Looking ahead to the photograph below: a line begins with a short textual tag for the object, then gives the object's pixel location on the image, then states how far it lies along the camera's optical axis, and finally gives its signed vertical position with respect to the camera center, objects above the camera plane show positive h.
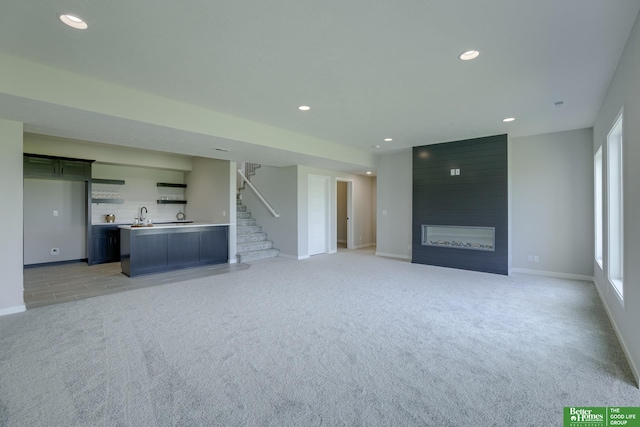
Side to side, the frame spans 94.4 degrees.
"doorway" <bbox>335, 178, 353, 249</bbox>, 10.27 +0.03
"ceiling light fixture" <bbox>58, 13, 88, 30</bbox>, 2.17 +1.46
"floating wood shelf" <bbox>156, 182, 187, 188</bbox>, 8.23 +0.88
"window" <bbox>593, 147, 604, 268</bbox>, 4.74 +0.25
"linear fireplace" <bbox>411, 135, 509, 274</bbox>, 5.66 +0.23
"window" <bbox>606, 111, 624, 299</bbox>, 3.45 +0.05
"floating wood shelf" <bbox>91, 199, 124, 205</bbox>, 7.24 +0.37
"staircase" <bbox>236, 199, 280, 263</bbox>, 7.30 -0.67
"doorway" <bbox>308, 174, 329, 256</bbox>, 7.96 +0.05
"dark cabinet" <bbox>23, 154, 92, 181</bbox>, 6.02 +1.02
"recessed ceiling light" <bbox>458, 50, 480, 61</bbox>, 2.69 +1.49
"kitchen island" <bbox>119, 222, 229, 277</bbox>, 5.55 -0.64
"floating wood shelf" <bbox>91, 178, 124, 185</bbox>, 7.17 +0.86
